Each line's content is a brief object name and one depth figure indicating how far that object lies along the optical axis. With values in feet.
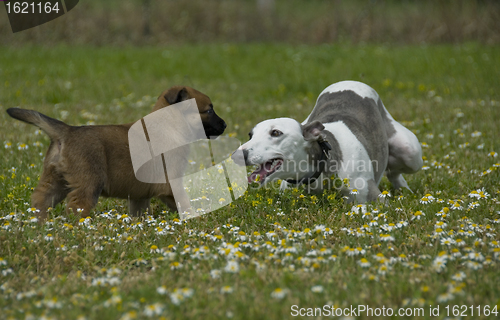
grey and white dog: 32.50
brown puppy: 30.07
